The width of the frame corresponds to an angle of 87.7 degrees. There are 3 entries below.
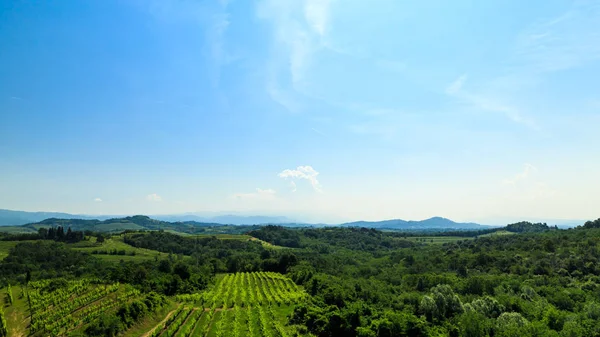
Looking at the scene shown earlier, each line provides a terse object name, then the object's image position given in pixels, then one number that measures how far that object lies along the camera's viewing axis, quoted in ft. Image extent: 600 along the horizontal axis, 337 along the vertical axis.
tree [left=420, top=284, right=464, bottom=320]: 169.68
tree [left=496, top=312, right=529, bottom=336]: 124.58
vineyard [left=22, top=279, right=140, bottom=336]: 142.20
